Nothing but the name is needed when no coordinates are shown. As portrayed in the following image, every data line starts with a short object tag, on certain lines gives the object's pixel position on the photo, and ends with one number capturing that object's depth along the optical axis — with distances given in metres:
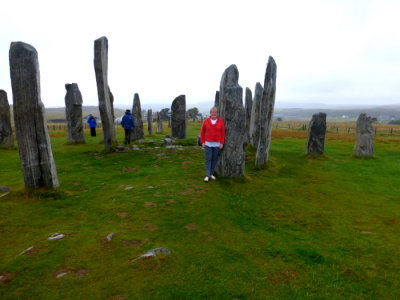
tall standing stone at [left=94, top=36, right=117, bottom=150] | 13.58
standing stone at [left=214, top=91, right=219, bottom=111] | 21.27
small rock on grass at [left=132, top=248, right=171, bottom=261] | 4.61
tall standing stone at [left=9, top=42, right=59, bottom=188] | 7.26
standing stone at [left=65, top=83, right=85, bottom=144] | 18.41
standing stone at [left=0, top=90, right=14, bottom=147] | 16.19
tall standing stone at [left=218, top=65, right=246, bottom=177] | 9.38
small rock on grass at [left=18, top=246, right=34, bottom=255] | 4.90
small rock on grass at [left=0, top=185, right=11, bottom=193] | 8.31
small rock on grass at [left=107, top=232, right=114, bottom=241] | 5.30
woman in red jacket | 8.95
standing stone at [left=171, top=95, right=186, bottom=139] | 19.58
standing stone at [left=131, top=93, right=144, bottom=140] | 20.48
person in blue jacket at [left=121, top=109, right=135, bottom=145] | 16.27
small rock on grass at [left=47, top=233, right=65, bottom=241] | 5.40
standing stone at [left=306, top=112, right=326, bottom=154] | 15.17
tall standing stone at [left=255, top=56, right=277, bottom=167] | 11.63
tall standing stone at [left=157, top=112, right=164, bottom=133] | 29.89
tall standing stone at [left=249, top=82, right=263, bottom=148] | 15.72
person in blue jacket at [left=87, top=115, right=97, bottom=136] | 23.11
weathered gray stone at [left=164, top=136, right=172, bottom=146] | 16.95
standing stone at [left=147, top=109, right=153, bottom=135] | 27.06
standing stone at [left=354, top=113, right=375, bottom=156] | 15.23
